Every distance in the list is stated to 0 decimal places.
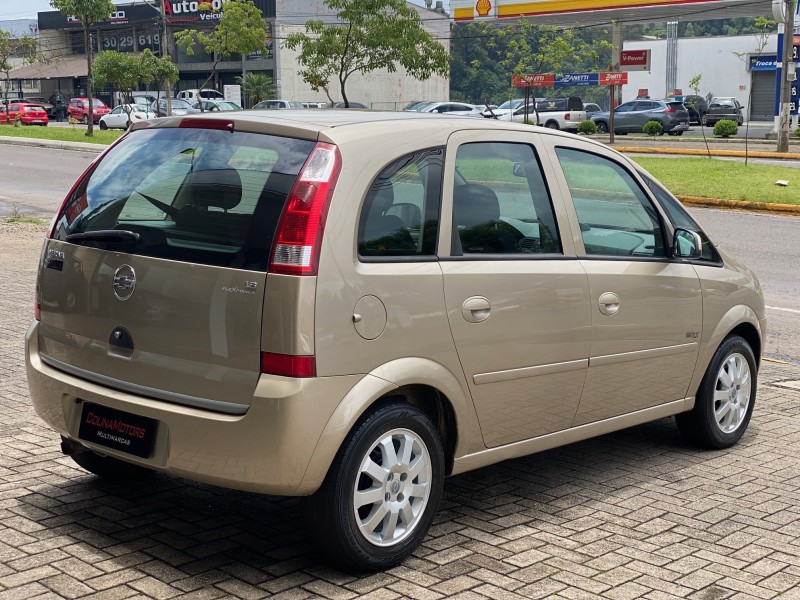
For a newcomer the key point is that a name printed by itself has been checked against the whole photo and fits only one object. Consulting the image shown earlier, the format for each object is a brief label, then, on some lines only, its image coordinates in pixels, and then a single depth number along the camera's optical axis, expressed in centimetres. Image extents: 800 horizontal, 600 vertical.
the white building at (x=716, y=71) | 6700
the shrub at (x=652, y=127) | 4456
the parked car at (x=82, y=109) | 5759
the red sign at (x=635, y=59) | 4581
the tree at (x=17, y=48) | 6700
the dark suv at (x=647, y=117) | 4647
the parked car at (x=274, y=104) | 4796
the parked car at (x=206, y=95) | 6012
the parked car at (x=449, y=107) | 4585
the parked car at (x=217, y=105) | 4638
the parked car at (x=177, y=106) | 5172
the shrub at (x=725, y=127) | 4041
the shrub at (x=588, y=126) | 4416
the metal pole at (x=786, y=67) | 2909
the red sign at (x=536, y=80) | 3706
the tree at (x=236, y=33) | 4238
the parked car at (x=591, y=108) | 5123
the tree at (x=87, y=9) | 3922
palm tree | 6531
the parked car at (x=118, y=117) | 4844
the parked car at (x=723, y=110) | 5078
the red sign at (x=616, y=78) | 3769
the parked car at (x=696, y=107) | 5150
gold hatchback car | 388
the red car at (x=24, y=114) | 5562
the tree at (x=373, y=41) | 3341
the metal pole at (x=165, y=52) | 4441
